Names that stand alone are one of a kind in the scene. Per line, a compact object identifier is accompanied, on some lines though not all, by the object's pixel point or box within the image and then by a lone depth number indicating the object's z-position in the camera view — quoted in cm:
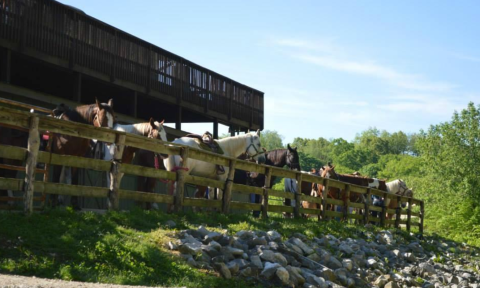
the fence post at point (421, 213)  2570
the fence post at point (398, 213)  2355
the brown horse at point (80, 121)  1200
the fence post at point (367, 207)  2092
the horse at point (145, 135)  1360
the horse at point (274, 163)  2058
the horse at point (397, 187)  2864
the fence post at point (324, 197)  1769
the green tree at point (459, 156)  4134
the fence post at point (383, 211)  2229
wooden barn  1803
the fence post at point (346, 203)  1939
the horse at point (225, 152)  1418
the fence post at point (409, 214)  2460
